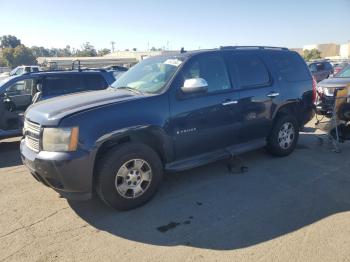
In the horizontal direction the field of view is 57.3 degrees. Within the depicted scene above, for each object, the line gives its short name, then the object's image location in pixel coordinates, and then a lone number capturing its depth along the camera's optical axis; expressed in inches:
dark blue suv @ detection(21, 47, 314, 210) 142.7
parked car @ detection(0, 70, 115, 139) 286.0
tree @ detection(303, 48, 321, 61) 2945.4
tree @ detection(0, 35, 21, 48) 4419.3
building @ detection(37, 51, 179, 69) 1711.4
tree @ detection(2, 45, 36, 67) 2945.4
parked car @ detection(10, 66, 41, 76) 982.1
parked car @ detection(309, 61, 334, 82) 733.9
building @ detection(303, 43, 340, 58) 4936.0
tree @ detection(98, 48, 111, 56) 4586.6
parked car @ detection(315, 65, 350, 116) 258.4
